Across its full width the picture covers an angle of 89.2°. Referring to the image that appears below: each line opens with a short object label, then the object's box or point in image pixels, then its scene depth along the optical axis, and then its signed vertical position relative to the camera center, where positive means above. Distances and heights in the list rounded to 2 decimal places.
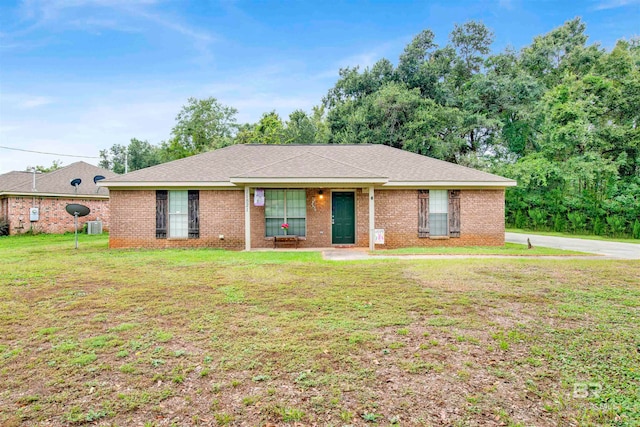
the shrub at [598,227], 17.34 -0.86
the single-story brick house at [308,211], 11.79 +0.08
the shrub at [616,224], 16.58 -0.68
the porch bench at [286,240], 11.57 -0.96
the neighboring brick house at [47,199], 17.66 +0.92
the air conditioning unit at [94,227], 18.28 -0.71
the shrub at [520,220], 21.67 -0.57
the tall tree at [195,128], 33.91 +9.09
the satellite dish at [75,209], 12.42 +0.22
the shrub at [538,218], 20.27 -0.41
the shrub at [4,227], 17.48 -0.67
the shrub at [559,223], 19.23 -0.70
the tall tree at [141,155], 39.00 +7.29
